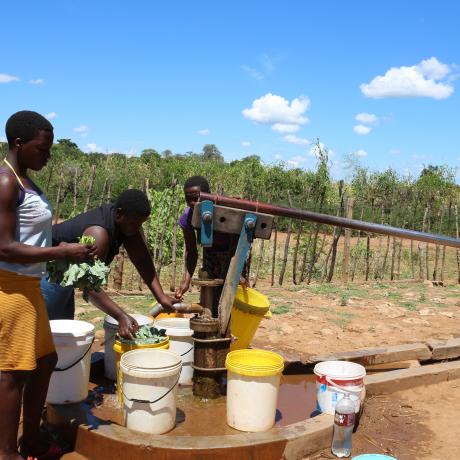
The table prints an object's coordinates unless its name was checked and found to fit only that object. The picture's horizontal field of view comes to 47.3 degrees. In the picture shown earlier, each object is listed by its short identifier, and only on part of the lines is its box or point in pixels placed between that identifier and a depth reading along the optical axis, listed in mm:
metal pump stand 3242
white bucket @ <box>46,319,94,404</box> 2902
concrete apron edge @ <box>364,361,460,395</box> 3646
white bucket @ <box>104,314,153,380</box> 3424
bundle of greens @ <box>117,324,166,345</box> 3088
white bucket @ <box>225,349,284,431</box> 2834
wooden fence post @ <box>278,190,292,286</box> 7842
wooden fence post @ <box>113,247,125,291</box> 6805
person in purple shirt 3406
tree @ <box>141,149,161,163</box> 30675
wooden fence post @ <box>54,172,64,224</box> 7202
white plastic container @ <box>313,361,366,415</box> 3018
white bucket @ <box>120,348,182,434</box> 2697
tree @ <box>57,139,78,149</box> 41625
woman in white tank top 2172
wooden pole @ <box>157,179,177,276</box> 7387
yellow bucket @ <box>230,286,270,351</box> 3635
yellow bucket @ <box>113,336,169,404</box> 3055
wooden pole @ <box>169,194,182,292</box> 7180
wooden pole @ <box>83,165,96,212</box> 6975
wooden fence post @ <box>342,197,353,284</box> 8211
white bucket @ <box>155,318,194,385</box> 3391
